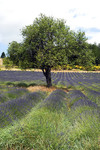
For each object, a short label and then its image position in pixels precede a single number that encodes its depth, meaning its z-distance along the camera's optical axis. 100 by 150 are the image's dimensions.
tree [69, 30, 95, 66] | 16.98
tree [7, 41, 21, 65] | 18.10
